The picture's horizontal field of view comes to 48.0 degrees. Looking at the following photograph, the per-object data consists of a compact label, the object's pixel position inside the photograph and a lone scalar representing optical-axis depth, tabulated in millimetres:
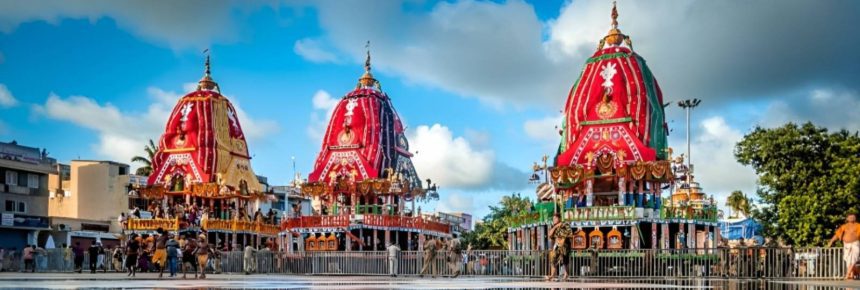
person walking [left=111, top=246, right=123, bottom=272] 42188
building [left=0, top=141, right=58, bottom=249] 57488
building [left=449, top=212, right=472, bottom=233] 95688
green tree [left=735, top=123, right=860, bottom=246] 36781
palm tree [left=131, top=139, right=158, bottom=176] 74625
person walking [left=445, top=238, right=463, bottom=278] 31625
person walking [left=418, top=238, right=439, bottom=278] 32281
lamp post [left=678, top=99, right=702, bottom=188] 65125
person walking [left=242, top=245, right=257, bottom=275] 37906
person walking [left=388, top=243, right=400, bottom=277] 34084
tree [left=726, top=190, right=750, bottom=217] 78162
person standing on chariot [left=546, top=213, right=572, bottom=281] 24156
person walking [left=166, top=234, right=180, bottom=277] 29781
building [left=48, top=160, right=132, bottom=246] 68625
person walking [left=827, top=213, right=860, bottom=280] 24156
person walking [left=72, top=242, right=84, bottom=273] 39156
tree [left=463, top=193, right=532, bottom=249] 63844
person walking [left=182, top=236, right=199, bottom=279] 29662
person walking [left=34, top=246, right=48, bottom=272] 42125
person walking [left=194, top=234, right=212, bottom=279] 28891
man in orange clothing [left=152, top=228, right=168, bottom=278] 29438
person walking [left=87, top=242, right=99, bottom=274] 37538
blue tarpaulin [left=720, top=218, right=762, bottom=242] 59719
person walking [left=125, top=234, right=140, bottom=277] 32281
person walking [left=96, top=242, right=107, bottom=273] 41969
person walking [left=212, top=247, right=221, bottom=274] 37569
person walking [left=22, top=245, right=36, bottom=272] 40000
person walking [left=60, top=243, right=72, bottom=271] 42031
